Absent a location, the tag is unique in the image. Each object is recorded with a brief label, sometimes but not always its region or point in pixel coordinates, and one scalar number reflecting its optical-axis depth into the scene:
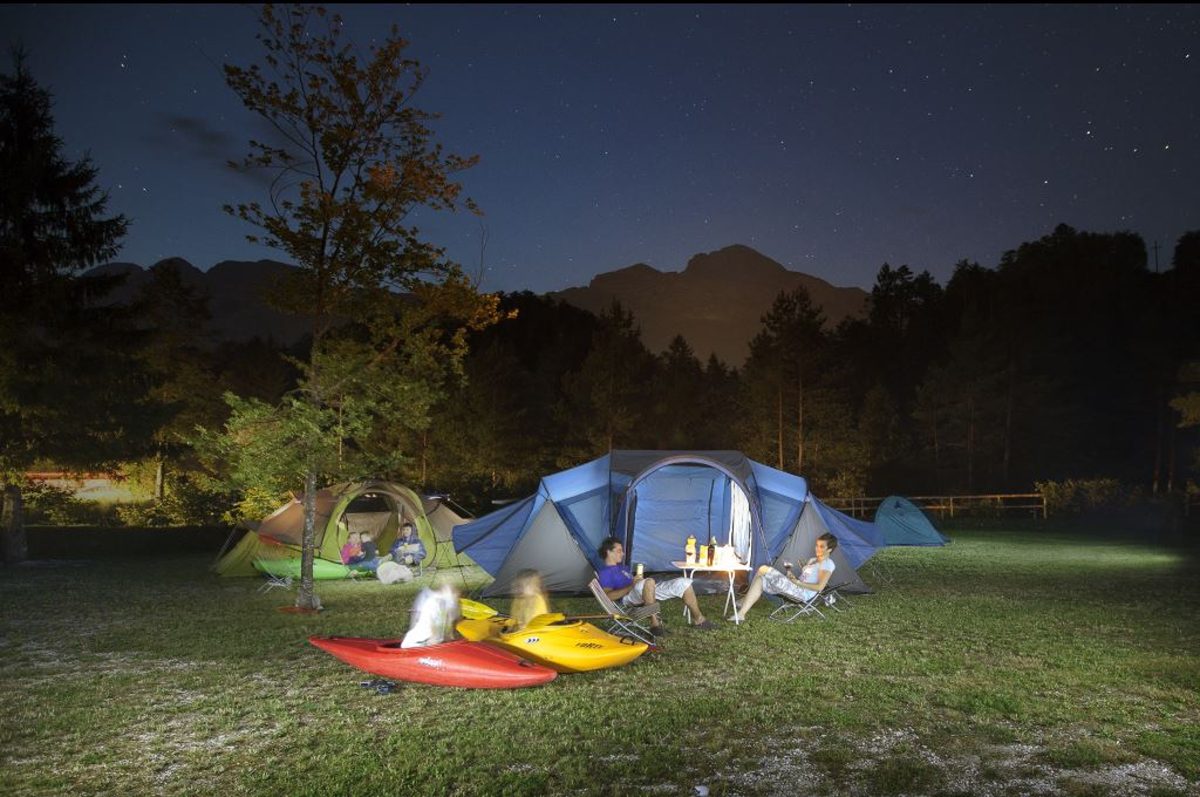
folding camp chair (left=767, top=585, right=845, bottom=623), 11.01
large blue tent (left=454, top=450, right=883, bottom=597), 13.05
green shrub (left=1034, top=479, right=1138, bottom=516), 31.05
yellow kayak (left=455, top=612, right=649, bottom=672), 7.80
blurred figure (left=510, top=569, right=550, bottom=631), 8.98
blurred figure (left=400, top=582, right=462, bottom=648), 7.62
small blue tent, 21.67
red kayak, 7.27
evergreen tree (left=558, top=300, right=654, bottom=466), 42.47
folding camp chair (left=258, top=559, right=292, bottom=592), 13.68
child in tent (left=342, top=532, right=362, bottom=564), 15.56
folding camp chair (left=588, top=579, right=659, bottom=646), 9.59
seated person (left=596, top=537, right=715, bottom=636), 10.23
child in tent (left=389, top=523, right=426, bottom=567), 15.49
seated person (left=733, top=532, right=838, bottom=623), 10.86
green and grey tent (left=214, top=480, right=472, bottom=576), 15.20
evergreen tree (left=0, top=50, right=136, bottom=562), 16.64
